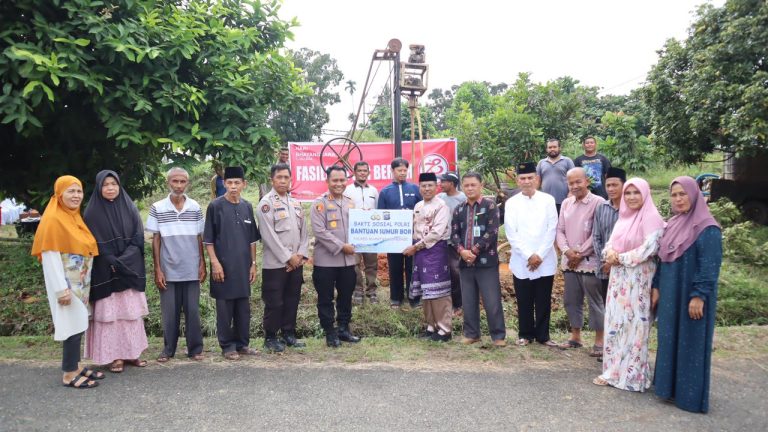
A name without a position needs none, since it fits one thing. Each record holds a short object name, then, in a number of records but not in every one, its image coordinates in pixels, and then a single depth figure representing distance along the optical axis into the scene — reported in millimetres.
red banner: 8938
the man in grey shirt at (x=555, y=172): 6652
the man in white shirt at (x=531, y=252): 4816
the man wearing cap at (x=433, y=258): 5094
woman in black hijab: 4137
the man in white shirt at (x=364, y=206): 6074
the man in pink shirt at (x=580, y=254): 4602
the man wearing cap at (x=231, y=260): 4543
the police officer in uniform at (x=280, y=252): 4715
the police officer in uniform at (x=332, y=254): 4973
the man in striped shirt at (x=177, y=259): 4445
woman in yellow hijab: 3797
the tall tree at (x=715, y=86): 8562
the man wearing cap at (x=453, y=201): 5797
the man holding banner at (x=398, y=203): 6074
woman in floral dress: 3844
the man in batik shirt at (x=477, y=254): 4863
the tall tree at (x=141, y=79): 4539
